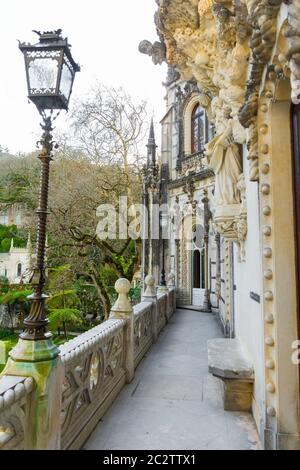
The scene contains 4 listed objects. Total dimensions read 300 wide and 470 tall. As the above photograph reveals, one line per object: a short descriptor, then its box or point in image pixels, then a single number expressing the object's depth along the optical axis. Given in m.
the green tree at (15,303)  19.22
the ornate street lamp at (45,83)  2.73
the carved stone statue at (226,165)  4.86
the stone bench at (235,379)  3.82
